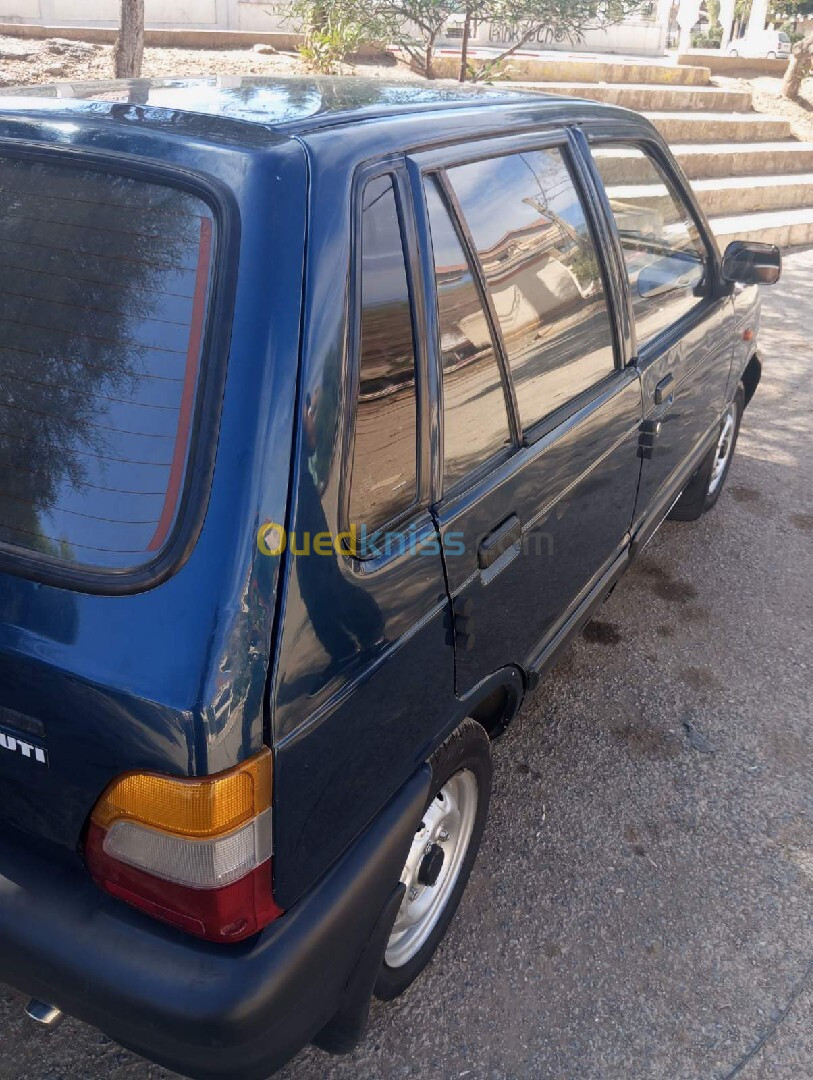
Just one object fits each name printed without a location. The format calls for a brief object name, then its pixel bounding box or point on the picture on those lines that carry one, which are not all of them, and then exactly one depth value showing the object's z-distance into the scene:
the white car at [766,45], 33.22
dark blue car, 1.40
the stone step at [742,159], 11.37
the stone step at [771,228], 9.70
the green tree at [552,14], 7.61
